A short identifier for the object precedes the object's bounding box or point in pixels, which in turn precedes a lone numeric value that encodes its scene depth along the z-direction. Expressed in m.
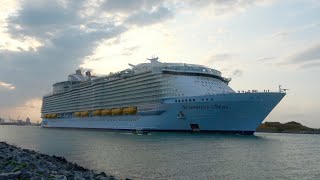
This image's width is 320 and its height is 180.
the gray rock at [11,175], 12.31
